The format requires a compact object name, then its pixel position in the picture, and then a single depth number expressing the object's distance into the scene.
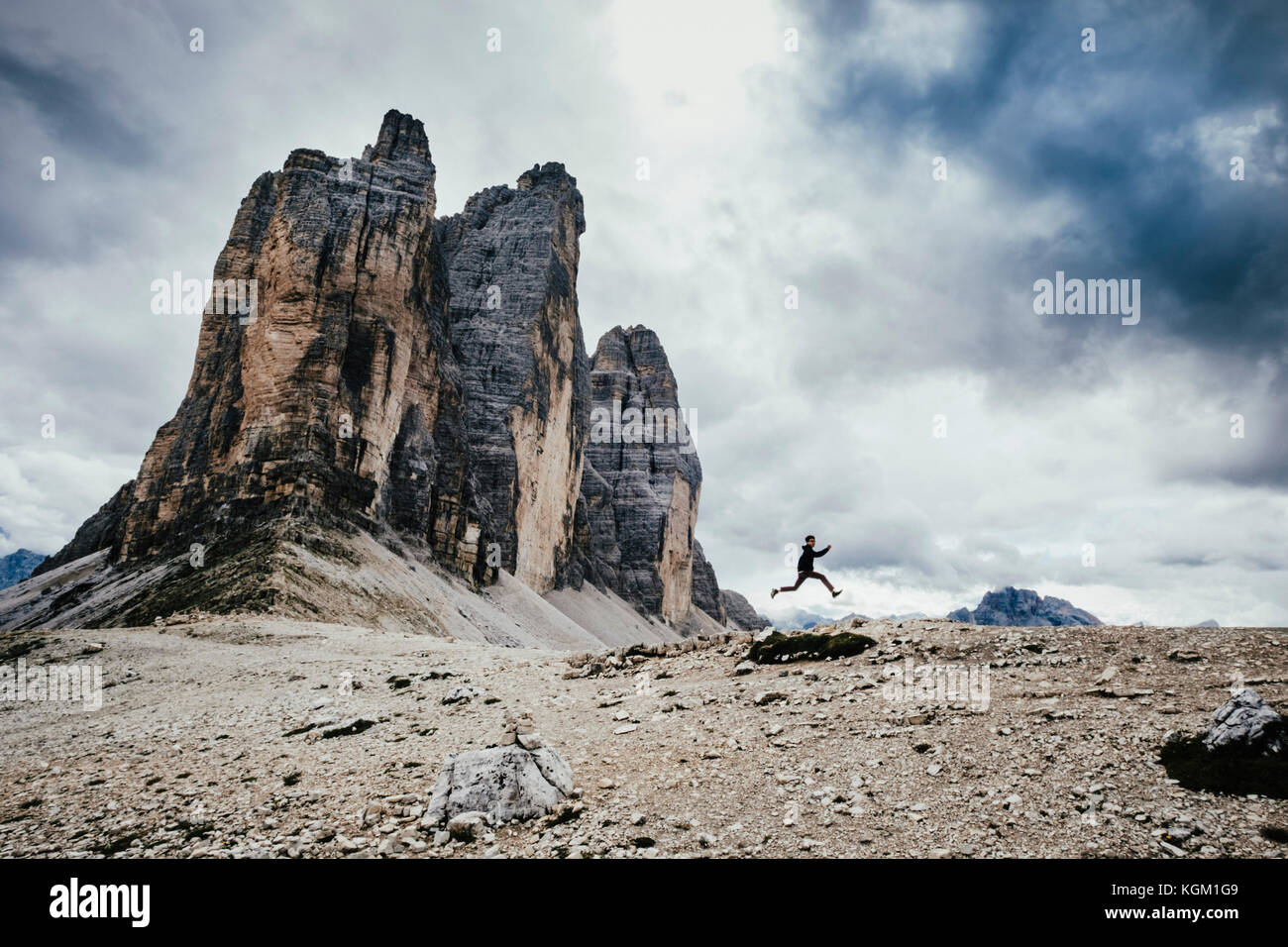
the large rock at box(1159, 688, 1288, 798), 6.46
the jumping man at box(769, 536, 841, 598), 15.97
